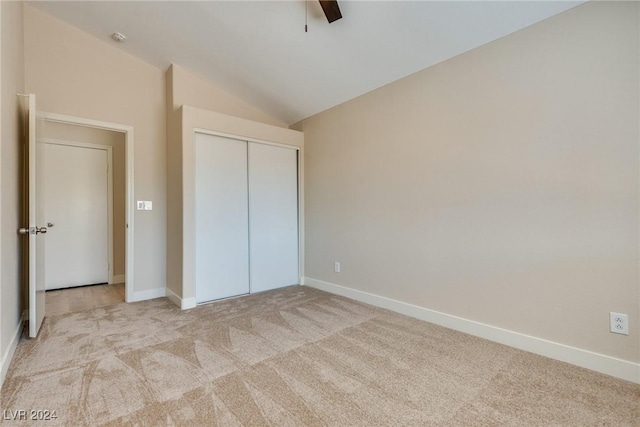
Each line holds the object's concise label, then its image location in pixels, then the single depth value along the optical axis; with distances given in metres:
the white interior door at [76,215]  3.94
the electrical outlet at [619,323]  1.79
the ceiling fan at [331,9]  2.04
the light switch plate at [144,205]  3.43
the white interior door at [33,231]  2.26
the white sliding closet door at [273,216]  3.68
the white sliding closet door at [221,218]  3.26
